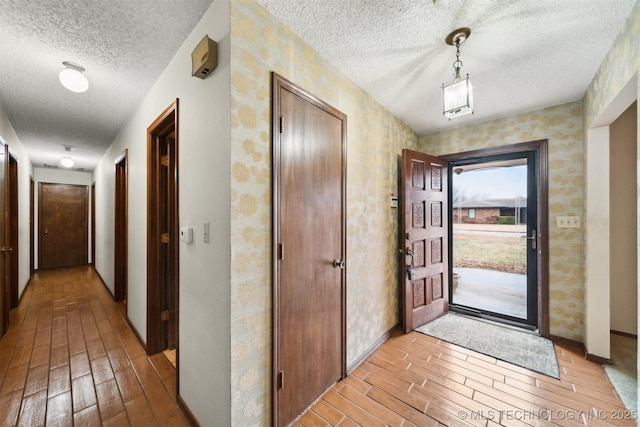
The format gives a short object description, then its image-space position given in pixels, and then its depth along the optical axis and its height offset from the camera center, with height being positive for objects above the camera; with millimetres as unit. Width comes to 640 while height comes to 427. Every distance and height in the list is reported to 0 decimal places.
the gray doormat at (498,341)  2129 -1334
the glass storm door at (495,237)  2785 -368
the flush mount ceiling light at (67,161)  4316 +958
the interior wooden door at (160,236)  2131 -203
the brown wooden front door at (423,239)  2639 -322
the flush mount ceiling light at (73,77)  1750 +1002
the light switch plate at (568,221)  2416 -113
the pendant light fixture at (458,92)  1551 +801
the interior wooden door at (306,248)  1425 -244
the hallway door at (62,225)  5367 -250
